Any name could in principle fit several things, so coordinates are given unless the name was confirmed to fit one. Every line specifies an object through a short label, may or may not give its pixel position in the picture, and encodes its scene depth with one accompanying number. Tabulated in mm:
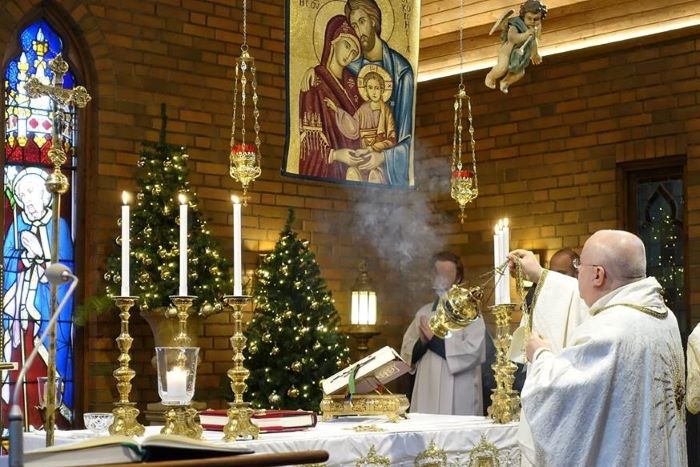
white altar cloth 4457
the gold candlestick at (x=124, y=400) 4387
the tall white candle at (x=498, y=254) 5246
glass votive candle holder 4273
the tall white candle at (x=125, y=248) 4266
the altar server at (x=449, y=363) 8914
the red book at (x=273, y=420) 4676
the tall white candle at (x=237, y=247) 4293
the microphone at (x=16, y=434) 2379
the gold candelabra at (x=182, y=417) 4277
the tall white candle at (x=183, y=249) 4281
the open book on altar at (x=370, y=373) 5160
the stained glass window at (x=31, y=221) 8023
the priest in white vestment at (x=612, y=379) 4465
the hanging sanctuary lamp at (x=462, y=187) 7969
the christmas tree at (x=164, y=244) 7766
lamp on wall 9891
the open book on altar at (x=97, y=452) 2818
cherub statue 7309
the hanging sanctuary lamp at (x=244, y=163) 7121
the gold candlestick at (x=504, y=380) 5363
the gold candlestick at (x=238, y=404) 4352
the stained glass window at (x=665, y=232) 9156
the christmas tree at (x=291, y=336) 8211
